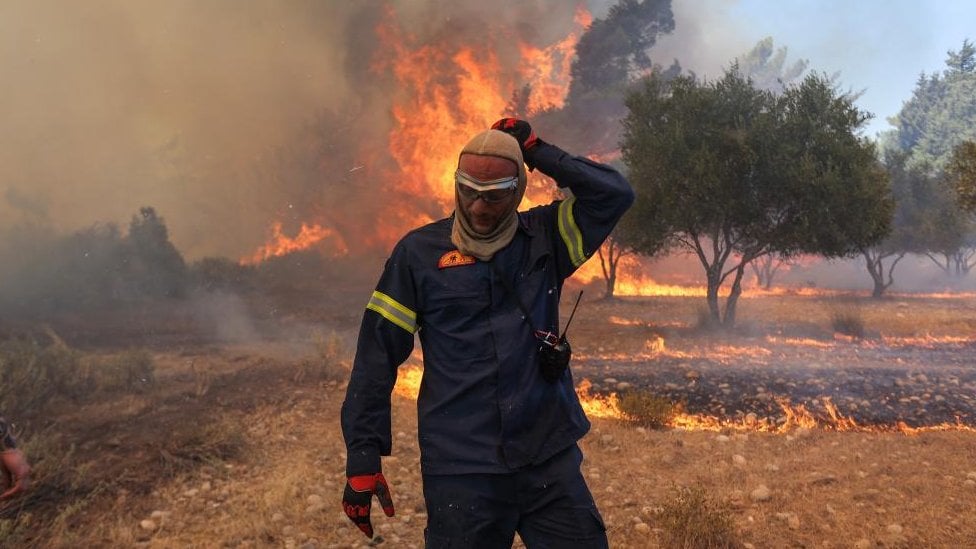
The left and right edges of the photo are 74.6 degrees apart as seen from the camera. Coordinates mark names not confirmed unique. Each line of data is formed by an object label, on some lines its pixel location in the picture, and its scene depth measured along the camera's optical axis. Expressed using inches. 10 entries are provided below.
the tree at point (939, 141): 1154.7
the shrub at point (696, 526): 175.3
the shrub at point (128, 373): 373.4
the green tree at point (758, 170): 591.5
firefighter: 100.1
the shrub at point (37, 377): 305.6
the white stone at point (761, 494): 205.8
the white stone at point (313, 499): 214.2
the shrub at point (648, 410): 307.1
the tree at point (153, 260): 790.5
